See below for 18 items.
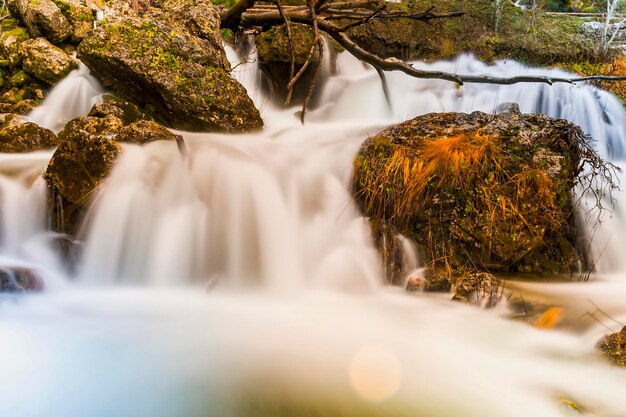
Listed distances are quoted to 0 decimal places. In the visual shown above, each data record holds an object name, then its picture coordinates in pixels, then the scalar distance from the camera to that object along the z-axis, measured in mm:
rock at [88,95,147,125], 4789
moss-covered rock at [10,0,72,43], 6730
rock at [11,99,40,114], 6012
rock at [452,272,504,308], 3105
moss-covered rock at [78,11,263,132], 5094
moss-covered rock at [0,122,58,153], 4793
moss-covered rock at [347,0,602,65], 8766
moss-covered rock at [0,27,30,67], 6559
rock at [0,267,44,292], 3070
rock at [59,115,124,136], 4354
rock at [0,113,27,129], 5498
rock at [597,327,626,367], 2377
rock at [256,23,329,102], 7148
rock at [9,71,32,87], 6367
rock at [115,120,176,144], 4176
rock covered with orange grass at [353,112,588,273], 3543
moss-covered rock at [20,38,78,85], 6320
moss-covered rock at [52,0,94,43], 7098
